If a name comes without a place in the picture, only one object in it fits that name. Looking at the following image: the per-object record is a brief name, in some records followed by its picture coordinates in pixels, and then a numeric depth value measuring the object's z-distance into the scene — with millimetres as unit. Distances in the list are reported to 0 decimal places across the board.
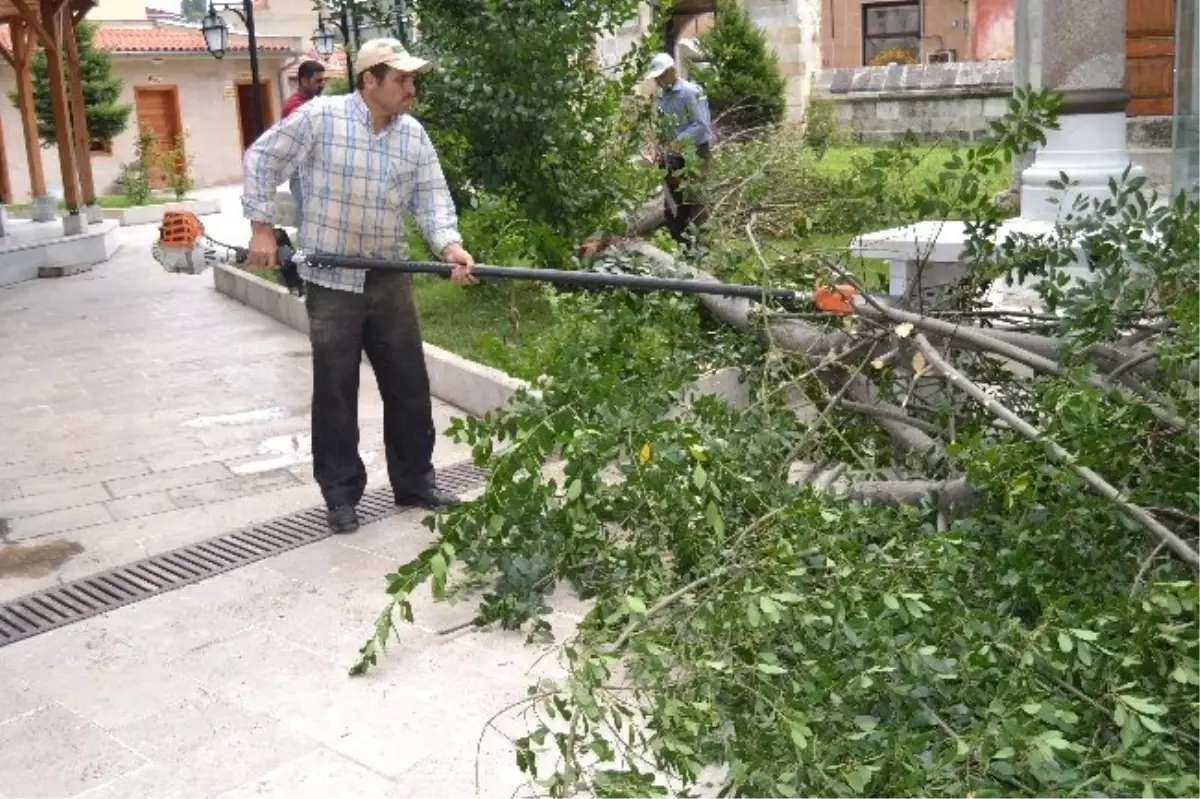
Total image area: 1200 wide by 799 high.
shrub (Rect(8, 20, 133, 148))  29922
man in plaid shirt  5148
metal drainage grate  4668
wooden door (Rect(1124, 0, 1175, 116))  11289
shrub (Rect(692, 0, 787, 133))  17750
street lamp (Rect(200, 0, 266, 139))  17125
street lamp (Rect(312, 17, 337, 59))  17281
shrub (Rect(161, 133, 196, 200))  26162
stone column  7574
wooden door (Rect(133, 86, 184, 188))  35188
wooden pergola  17000
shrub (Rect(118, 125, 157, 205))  26047
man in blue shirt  8941
